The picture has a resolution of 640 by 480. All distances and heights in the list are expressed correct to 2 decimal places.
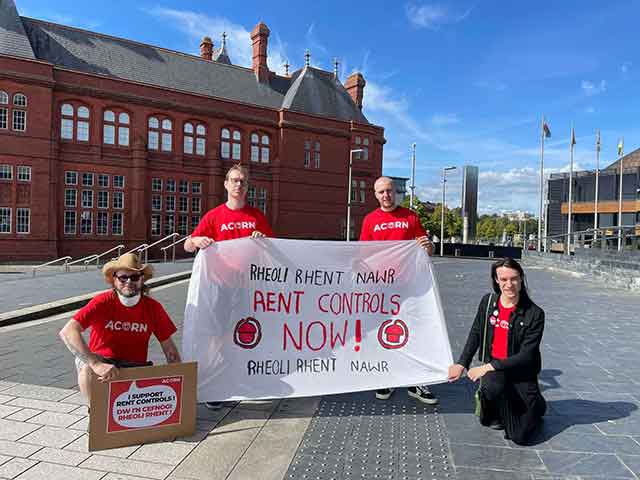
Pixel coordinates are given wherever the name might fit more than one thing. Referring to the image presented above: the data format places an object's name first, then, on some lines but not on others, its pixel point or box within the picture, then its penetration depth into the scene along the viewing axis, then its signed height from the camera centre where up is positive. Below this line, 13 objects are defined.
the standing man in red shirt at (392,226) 4.56 +0.06
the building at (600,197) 57.72 +5.29
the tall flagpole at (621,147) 40.28 +7.83
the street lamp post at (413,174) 39.53 +5.20
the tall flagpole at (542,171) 32.34 +4.70
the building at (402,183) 118.47 +12.91
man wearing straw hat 3.59 -0.75
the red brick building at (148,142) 28.59 +6.27
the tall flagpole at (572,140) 38.50 +7.90
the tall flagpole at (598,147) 41.62 +7.97
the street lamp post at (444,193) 40.36 +3.98
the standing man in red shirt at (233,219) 4.43 +0.09
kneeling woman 3.73 -1.02
